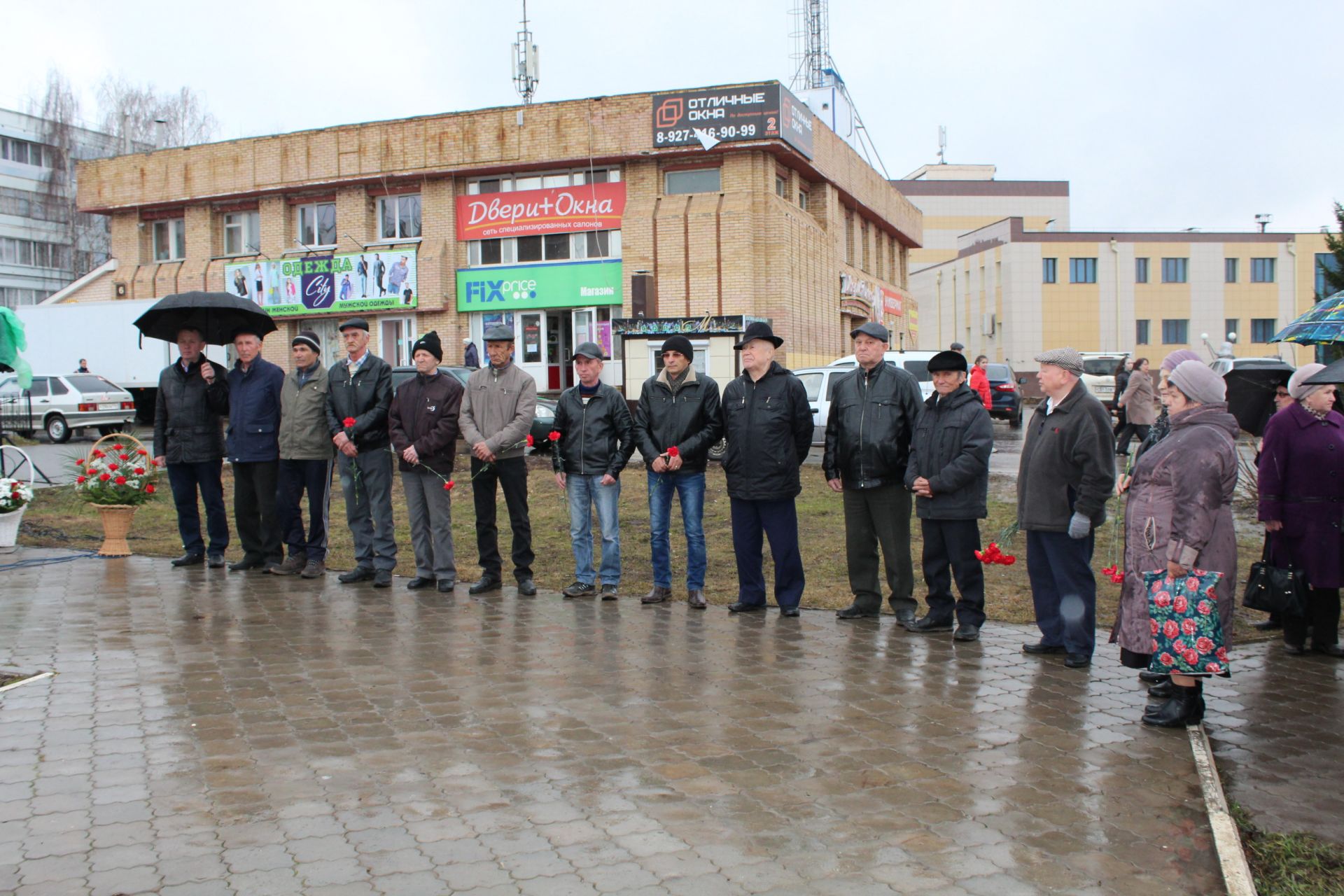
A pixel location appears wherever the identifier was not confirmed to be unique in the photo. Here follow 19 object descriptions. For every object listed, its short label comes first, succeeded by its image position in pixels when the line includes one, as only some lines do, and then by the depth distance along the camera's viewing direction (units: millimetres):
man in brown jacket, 8578
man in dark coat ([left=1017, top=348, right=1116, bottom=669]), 6352
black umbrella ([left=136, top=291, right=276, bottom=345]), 9461
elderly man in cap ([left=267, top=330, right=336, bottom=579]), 9070
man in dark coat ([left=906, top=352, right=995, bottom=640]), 7039
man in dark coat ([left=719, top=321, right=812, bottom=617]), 7832
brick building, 28812
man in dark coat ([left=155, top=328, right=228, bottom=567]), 9570
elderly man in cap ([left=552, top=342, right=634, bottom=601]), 8375
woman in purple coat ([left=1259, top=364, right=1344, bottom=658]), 6703
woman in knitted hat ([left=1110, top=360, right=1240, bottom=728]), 5223
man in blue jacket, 9211
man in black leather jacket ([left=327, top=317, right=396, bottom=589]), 8844
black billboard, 27953
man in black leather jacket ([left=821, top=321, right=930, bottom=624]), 7492
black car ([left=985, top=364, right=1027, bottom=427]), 25547
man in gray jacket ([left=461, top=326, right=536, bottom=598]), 8555
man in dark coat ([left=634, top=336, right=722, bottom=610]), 8070
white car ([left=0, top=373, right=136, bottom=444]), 25328
